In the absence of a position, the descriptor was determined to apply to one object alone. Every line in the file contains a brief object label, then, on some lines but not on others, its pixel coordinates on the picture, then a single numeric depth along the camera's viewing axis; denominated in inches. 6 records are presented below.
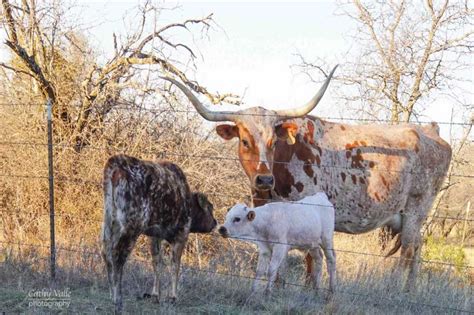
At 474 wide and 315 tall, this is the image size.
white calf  550.1
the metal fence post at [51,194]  557.7
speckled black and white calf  463.3
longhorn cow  589.2
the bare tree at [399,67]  1029.3
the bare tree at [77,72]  829.3
